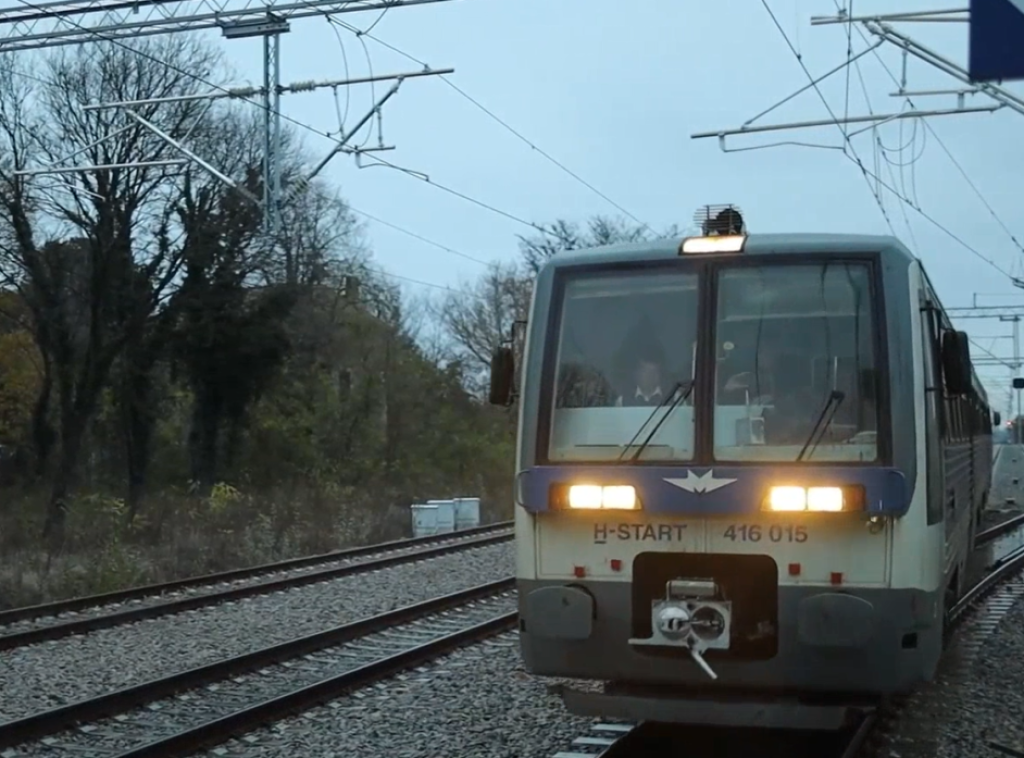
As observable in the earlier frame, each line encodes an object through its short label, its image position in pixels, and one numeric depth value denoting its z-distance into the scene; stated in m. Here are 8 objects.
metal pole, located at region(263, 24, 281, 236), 18.50
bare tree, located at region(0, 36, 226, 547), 34.78
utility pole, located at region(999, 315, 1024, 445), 30.32
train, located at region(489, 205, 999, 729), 7.27
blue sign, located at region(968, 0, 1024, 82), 6.44
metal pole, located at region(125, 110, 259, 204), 18.77
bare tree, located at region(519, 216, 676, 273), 53.31
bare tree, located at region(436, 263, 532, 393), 59.50
